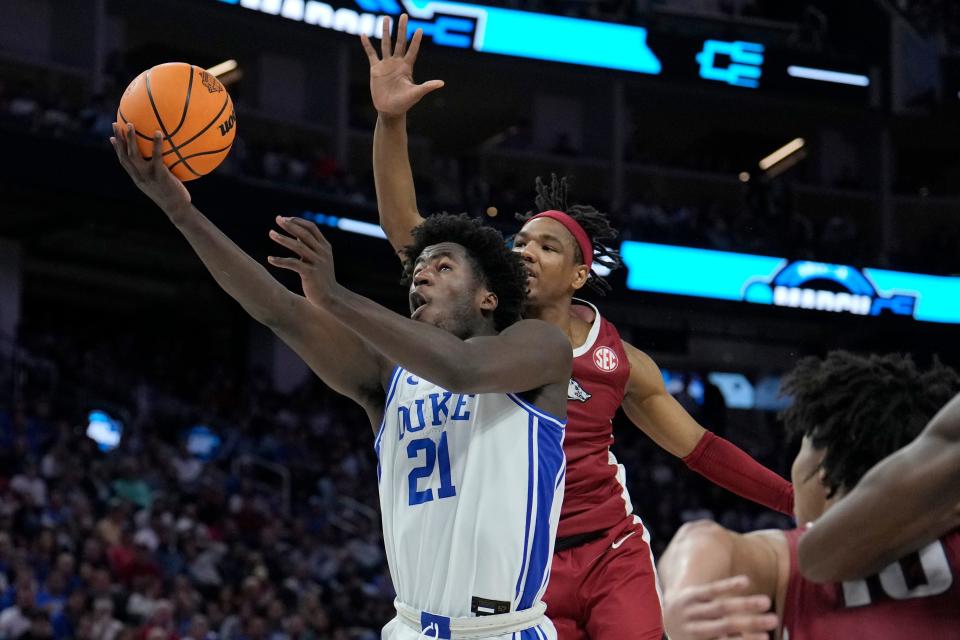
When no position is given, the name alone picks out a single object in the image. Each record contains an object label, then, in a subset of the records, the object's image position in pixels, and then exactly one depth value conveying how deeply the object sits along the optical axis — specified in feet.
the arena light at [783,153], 91.25
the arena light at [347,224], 63.41
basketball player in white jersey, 12.85
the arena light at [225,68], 72.79
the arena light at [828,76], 81.00
